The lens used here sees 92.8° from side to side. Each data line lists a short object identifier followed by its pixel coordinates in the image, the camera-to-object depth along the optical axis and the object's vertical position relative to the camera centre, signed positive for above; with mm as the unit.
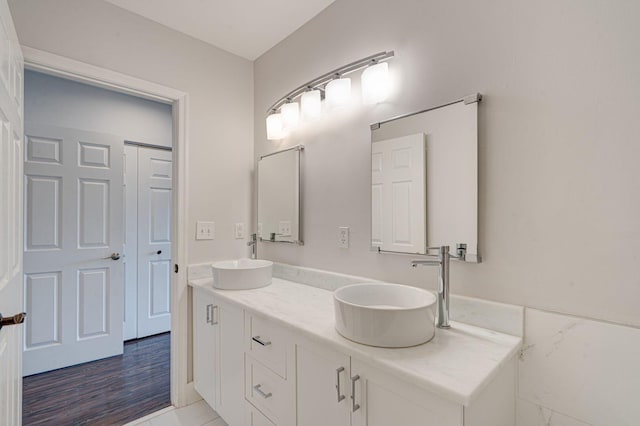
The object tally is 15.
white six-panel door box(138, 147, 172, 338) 2959 -258
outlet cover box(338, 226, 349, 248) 1611 -122
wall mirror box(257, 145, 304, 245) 1911 +118
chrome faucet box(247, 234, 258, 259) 2143 -210
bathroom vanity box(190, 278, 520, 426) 806 -513
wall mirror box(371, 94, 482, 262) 1151 +143
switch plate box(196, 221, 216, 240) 2021 -109
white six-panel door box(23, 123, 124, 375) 2295 -261
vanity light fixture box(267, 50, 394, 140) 1414 +651
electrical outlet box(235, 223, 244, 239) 2221 -123
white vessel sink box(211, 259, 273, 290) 1682 -357
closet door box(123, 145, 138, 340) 2869 -263
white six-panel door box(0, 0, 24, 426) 995 -2
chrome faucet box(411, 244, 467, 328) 1088 -247
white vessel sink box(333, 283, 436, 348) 922 -345
